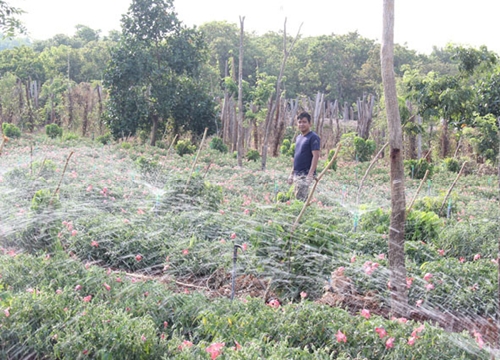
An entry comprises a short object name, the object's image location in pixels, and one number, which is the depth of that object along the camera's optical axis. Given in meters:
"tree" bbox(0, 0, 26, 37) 12.05
